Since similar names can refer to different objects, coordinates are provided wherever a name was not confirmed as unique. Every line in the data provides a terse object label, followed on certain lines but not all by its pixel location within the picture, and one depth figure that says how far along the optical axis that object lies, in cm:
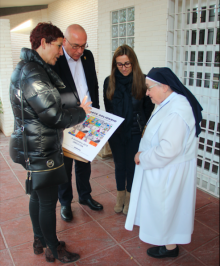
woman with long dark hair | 274
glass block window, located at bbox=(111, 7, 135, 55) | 501
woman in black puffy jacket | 182
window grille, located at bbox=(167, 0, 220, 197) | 353
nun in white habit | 194
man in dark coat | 254
